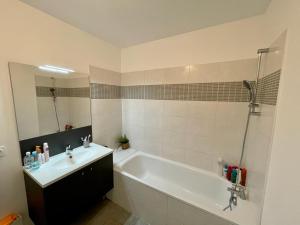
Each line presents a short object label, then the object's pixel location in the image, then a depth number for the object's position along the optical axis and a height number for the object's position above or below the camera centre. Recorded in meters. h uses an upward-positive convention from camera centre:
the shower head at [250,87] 1.40 +0.13
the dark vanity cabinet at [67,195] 1.16 -0.99
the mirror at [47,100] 1.31 -0.04
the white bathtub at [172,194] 1.22 -1.18
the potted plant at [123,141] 2.47 -0.84
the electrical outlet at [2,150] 1.20 -0.50
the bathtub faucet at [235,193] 1.38 -1.05
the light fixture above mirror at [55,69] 1.47 +0.33
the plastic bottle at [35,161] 1.31 -0.67
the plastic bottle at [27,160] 1.32 -0.65
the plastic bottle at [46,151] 1.43 -0.60
